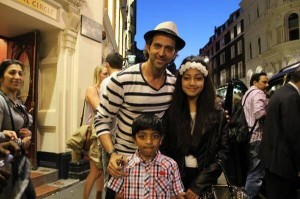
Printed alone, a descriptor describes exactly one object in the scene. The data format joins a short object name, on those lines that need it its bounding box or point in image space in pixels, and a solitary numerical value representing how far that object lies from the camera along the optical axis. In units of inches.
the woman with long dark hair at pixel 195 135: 94.7
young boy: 85.0
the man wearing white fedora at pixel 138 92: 94.1
